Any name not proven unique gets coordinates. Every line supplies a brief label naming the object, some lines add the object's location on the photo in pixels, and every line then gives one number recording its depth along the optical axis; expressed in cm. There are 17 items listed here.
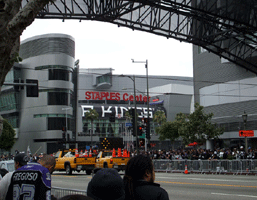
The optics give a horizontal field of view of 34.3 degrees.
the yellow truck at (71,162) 2931
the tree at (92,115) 9456
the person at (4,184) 525
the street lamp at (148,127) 3781
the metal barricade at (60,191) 885
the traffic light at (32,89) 2298
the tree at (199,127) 4694
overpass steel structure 2934
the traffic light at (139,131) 3751
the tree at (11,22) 600
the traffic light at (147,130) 3756
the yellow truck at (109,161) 2934
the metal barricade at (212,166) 2759
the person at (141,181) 409
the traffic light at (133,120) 3802
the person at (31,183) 504
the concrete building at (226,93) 5128
